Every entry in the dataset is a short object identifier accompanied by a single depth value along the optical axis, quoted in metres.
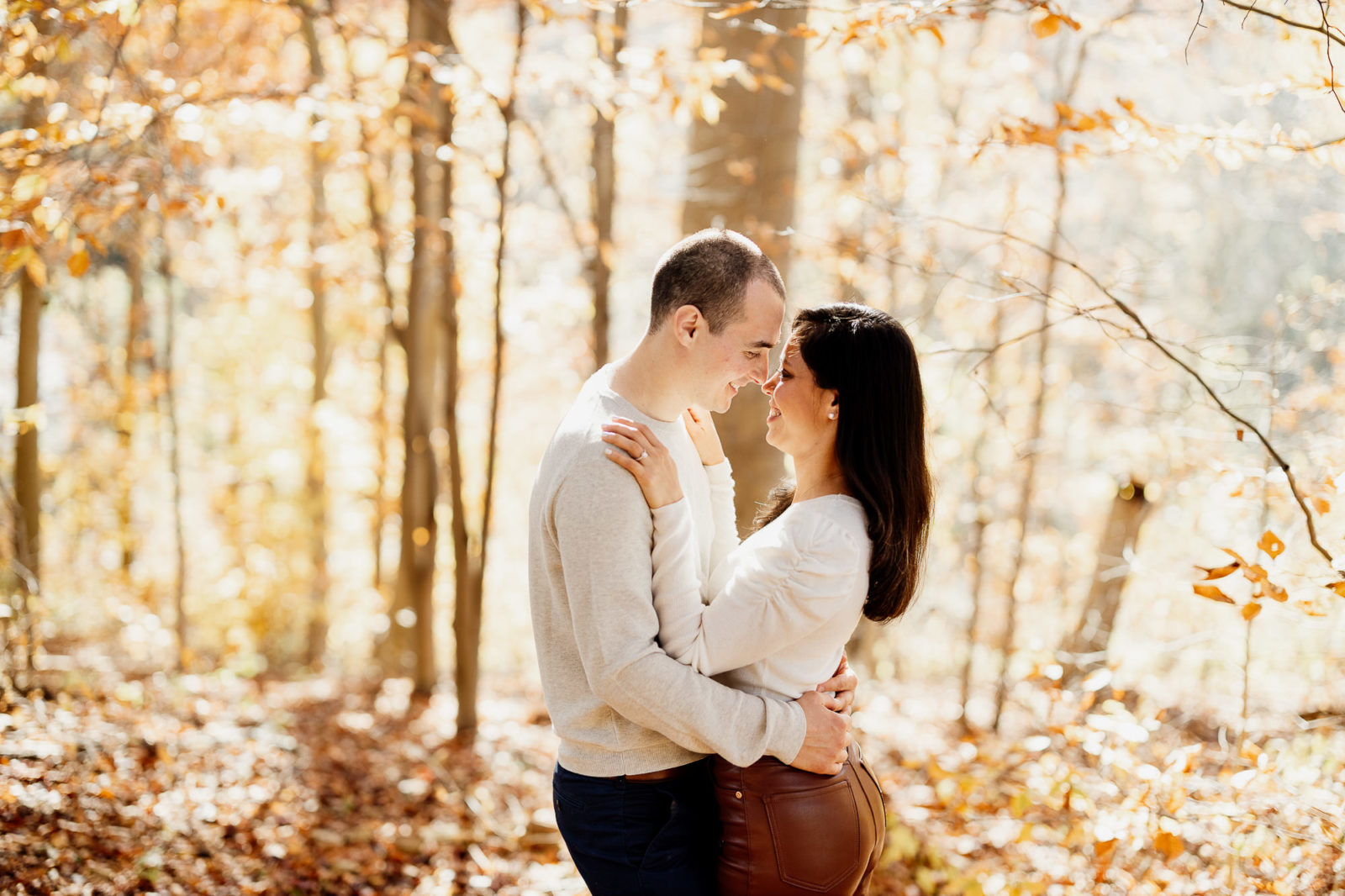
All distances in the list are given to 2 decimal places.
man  2.00
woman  2.06
